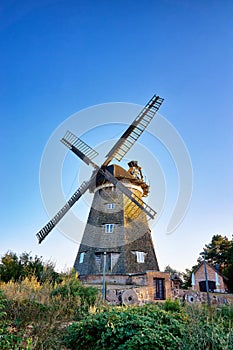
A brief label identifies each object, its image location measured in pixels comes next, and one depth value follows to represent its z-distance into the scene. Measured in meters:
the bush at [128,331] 4.22
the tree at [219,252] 30.41
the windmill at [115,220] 15.73
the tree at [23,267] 10.17
